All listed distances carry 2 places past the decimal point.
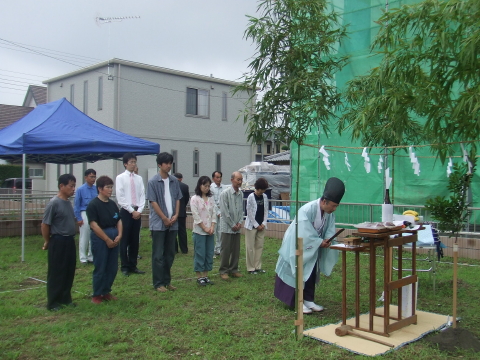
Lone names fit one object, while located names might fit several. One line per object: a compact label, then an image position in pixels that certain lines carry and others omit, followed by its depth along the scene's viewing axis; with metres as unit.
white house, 21.59
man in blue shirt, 9.24
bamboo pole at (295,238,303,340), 4.93
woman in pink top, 7.49
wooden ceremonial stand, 5.07
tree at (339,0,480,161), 4.14
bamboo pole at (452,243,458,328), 4.91
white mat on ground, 4.83
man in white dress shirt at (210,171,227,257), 9.98
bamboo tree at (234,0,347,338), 8.66
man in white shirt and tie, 8.39
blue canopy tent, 9.70
